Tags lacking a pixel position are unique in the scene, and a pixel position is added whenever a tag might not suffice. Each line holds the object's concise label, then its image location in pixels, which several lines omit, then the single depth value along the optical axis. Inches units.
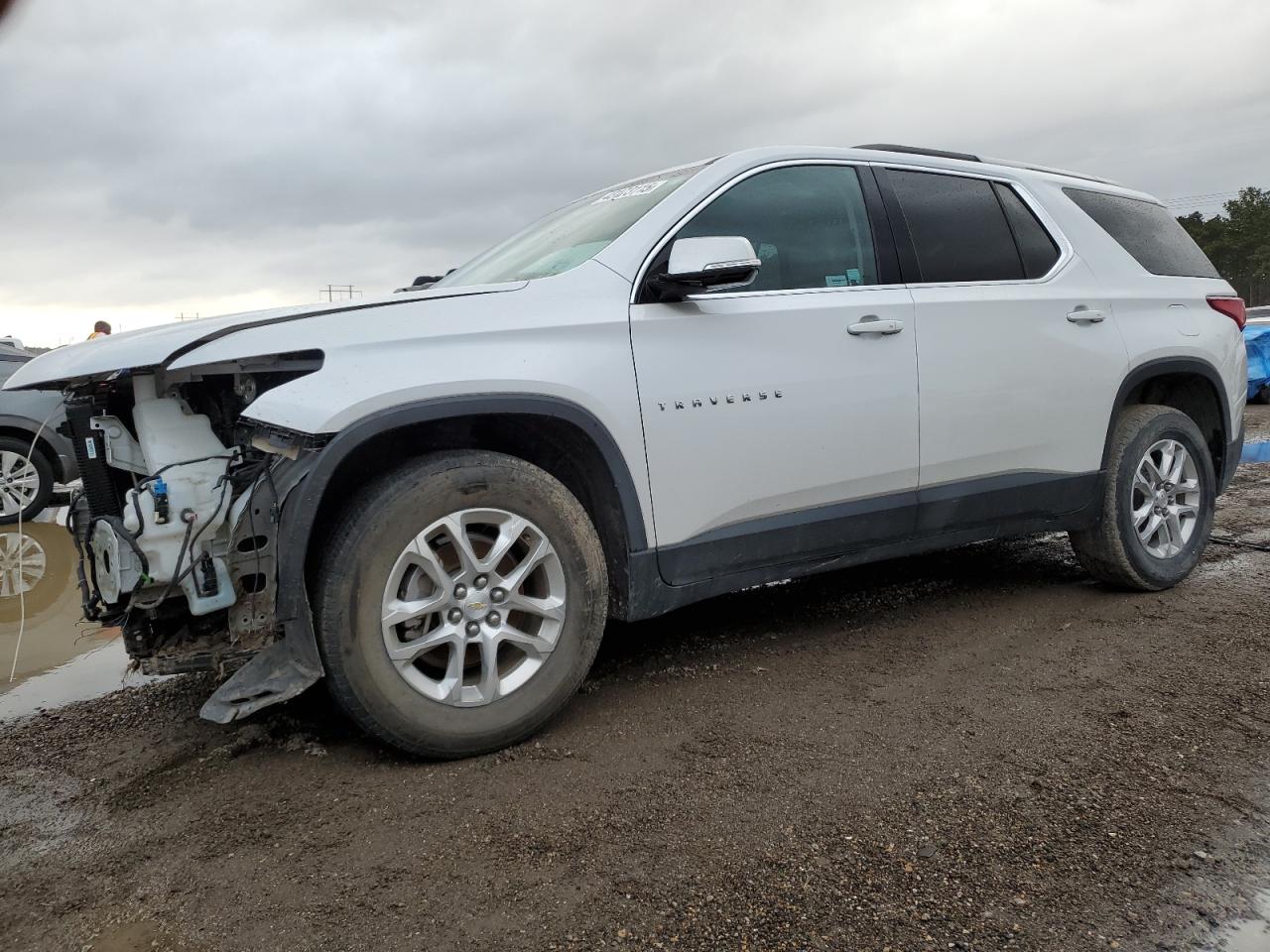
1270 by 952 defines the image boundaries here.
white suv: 100.7
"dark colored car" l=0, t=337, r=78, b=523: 312.3
